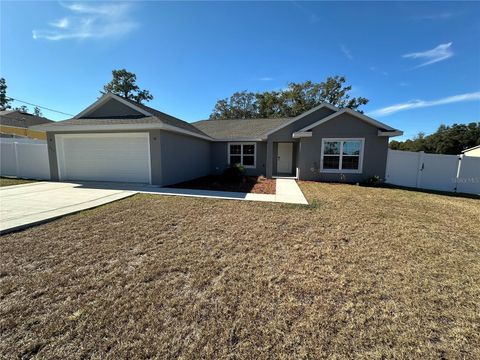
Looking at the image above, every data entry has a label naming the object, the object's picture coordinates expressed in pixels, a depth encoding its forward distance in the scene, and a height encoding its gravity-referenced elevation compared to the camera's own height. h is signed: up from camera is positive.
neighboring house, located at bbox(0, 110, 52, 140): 21.80 +3.76
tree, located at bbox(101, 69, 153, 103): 33.53 +12.28
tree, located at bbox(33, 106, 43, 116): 48.05 +10.82
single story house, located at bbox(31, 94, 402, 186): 9.88 +0.75
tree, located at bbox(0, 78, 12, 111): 37.97 +11.50
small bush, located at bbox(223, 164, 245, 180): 12.39 -0.78
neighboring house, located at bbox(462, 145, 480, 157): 22.37 +1.24
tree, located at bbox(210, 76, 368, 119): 28.97 +9.13
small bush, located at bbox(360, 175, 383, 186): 11.59 -1.13
